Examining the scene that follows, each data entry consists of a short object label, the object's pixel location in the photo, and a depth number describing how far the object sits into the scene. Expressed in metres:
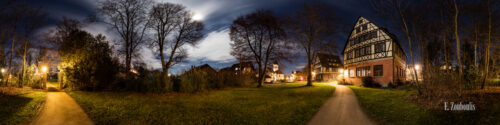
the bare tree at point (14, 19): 12.15
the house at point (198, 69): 16.66
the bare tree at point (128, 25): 19.23
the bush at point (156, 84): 12.67
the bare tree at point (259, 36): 21.62
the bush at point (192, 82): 13.74
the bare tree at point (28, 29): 15.02
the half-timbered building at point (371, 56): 21.56
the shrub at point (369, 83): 22.14
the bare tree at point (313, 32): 22.17
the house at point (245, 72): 24.27
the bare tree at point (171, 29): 19.94
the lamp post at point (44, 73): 15.23
